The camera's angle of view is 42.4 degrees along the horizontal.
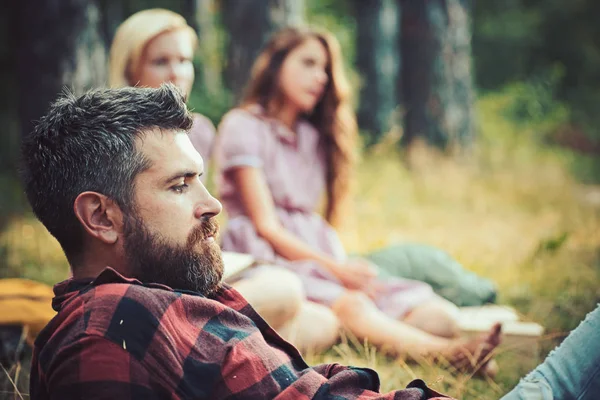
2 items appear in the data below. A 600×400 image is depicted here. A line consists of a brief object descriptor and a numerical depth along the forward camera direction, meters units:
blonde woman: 3.44
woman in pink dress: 3.34
